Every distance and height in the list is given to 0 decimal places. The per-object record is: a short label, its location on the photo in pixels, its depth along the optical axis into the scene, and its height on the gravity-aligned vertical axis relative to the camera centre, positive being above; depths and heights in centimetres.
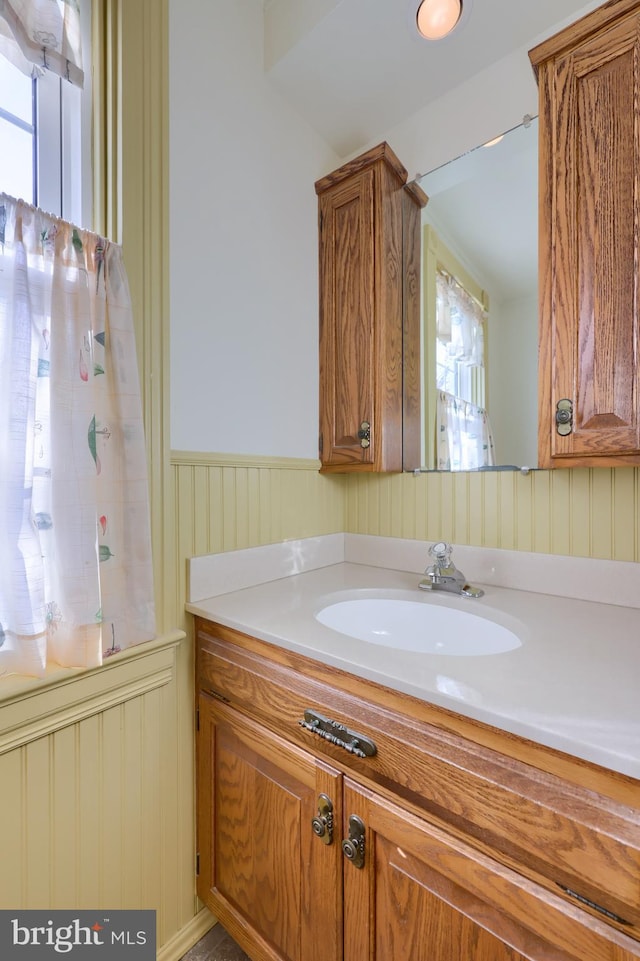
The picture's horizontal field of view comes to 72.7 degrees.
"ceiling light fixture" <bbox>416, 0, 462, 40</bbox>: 113 +122
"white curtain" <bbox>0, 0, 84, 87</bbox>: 82 +88
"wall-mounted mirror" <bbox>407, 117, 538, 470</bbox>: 118 +56
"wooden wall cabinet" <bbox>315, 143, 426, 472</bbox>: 137 +57
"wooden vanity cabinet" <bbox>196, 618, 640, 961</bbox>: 54 -55
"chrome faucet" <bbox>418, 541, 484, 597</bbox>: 119 -26
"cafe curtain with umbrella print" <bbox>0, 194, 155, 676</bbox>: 80 +6
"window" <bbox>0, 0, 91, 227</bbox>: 88 +74
